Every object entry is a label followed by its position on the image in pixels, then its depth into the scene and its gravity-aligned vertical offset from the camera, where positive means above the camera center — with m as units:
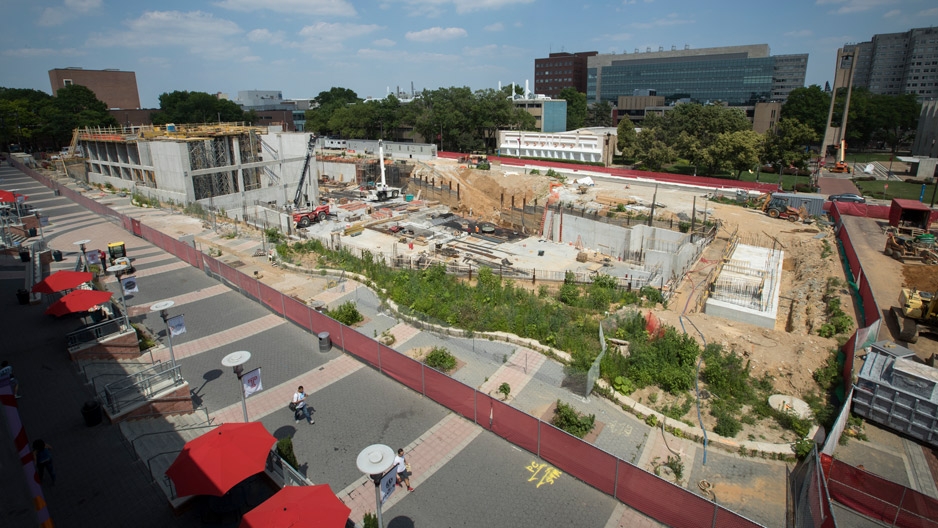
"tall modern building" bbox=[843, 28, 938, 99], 147.38 +23.12
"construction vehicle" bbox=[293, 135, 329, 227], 44.31 -6.96
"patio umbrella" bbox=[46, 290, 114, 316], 17.08 -5.59
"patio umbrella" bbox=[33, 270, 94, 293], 18.42 -5.28
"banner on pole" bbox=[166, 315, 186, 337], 15.96 -5.97
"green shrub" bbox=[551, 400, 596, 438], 14.33 -8.20
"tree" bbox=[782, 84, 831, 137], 80.25 +4.62
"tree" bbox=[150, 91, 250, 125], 99.44 +5.76
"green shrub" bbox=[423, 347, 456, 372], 17.64 -7.86
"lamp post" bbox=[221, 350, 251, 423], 12.67 -5.65
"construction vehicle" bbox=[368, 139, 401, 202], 54.69 -6.09
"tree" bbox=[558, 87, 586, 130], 106.69 +6.47
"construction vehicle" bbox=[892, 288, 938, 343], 19.89 -7.15
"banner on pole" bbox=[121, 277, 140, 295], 20.27 -5.92
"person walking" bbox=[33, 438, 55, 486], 10.95 -6.91
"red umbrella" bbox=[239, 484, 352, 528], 8.91 -6.74
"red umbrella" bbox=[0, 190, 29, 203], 34.22 -3.97
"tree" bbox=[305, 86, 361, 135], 94.69 +4.07
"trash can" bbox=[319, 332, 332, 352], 18.72 -7.60
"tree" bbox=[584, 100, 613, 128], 117.06 +5.00
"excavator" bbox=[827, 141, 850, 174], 62.28 -3.97
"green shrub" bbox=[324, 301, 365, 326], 20.91 -7.39
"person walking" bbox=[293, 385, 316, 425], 14.76 -7.82
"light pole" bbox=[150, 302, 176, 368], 15.41 -5.26
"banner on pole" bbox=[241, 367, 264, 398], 13.16 -6.43
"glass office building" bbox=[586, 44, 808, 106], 129.38 +17.59
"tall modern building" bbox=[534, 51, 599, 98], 164.50 +21.13
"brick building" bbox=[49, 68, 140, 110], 112.00 +12.53
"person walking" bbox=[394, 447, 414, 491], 12.05 -8.06
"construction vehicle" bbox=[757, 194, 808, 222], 39.97 -5.93
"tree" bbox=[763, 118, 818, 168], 53.59 -0.76
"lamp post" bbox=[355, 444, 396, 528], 8.79 -5.78
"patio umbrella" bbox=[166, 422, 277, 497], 9.83 -6.55
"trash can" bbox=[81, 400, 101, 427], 13.13 -7.16
